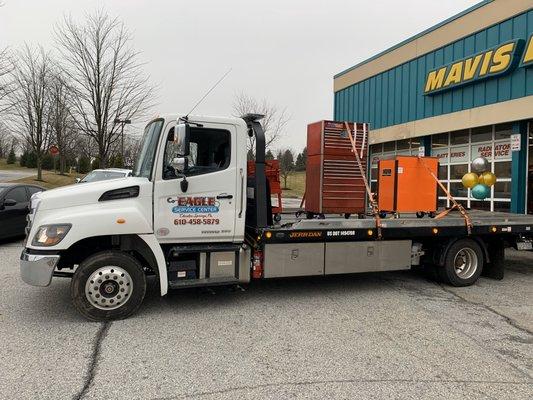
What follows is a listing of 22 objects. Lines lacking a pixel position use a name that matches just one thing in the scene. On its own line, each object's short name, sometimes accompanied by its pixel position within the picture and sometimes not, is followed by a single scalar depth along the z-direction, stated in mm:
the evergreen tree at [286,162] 45025
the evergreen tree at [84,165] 58612
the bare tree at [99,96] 23203
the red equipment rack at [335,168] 7367
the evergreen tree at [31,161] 65438
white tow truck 5570
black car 11117
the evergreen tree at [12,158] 71825
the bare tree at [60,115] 26281
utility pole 23936
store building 14109
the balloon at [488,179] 11372
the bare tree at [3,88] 18420
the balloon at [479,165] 13078
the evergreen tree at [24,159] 66000
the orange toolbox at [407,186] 8258
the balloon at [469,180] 11484
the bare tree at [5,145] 80600
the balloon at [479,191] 11516
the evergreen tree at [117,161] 34362
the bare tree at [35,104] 30844
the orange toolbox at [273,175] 7137
